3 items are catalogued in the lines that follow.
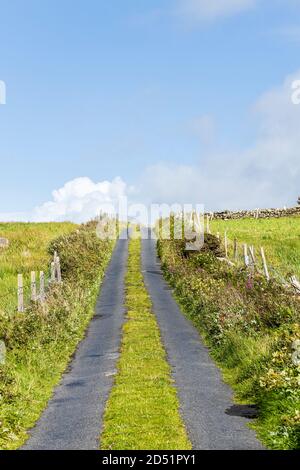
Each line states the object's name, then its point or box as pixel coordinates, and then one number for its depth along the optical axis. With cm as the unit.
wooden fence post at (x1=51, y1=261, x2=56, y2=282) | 3894
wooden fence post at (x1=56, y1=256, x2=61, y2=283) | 4188
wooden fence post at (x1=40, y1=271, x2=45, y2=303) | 3183
